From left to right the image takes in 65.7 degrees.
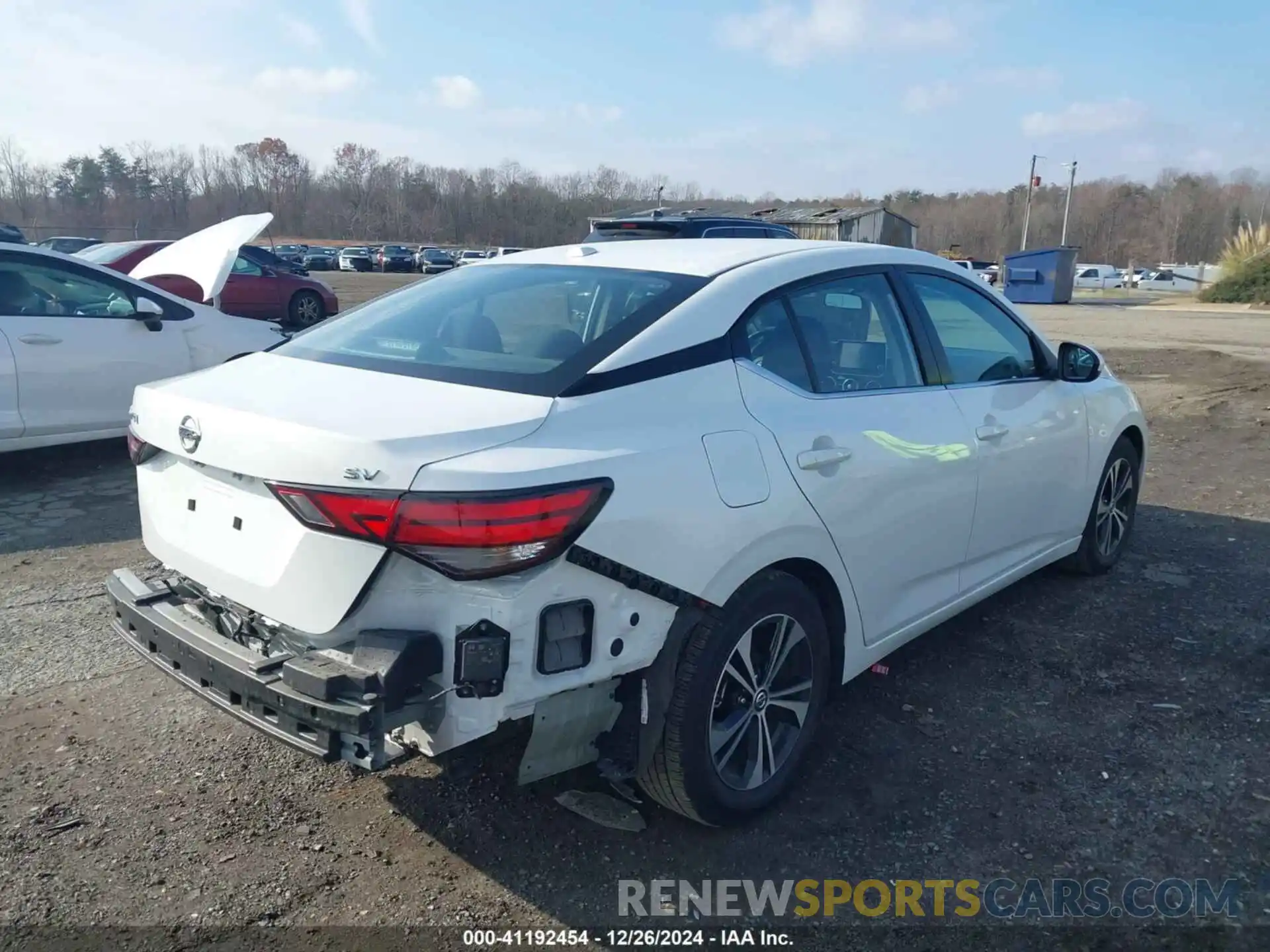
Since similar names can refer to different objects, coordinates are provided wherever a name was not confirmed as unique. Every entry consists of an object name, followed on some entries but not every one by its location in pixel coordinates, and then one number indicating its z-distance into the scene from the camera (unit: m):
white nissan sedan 2.31
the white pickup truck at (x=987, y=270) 49.00
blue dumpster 35.19
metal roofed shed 28.53
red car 16.58
